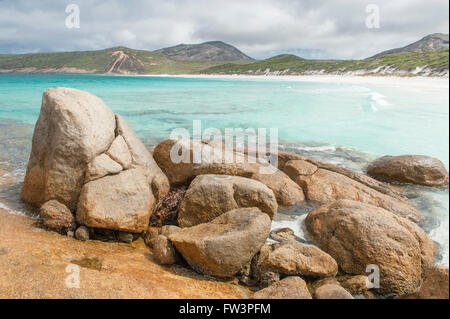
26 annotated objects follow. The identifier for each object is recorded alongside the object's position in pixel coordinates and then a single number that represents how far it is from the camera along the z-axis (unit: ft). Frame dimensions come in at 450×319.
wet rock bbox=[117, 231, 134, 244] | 13.42
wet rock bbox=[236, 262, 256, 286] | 11.39
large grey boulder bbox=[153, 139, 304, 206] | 17.49
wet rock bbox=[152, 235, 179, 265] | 11.75
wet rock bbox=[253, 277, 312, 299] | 9.77
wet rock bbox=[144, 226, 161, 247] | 13.73
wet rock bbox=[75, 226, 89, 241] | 12.87
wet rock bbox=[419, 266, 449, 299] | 9.04
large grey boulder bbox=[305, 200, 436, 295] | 11.62
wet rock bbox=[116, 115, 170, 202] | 16.43
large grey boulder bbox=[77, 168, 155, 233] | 13.01
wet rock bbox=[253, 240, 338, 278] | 11.25
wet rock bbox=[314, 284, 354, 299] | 9.30
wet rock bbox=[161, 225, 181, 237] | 13.28
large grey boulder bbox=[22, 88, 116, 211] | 14.28
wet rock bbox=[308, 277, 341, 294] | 10.95
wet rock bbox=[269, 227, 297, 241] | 15.02
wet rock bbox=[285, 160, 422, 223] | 17.89
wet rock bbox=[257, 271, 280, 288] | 10.99
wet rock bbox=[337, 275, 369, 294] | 11.09
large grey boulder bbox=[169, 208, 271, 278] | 11.13
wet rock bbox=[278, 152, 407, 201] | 20.58
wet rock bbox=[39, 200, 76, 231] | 13.29
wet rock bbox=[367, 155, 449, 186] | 22.49
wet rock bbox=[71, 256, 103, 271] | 10.96
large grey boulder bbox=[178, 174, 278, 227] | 14.25
